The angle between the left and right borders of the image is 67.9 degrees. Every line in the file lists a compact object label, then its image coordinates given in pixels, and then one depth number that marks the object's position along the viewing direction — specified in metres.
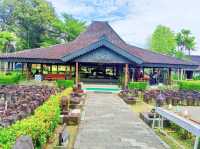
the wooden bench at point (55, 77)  13.72
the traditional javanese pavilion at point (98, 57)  12.87
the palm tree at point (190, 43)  31.29
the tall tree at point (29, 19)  25.48
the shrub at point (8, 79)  12.15
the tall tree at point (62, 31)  25.50
